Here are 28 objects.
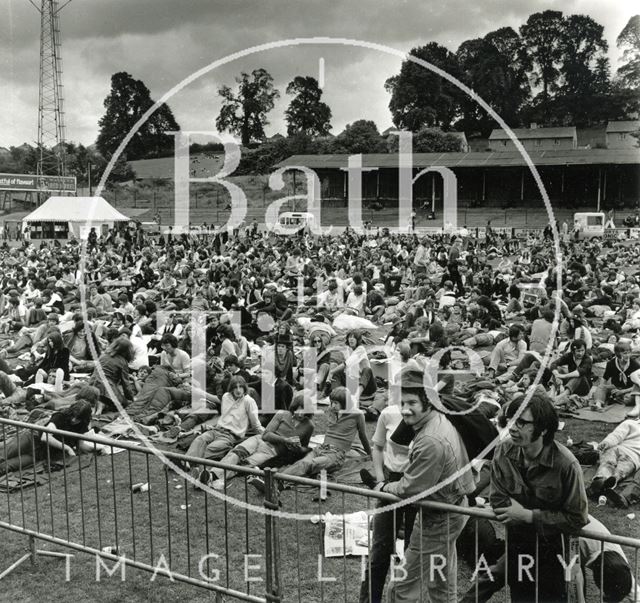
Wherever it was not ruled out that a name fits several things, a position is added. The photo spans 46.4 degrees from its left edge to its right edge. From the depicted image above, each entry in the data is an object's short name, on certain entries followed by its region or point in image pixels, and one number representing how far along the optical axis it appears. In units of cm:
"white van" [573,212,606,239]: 4097
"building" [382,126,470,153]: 7006
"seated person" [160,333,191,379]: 1085
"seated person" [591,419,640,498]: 671
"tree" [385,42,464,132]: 7919
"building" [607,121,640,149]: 7794
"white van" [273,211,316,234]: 4294
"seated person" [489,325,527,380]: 1125
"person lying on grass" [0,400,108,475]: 741
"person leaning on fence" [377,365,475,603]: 405
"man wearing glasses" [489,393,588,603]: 374
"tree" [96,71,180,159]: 9244
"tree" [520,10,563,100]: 9069
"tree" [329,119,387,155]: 6856
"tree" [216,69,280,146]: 7175
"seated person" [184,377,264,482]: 795
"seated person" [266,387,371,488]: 749
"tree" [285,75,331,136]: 7762
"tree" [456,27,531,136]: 8525
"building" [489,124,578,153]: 7612
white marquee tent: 4334
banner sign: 5928
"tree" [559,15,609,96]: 8832
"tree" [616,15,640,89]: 7101
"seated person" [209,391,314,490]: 764
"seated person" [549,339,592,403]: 990
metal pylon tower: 5689
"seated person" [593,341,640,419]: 962
